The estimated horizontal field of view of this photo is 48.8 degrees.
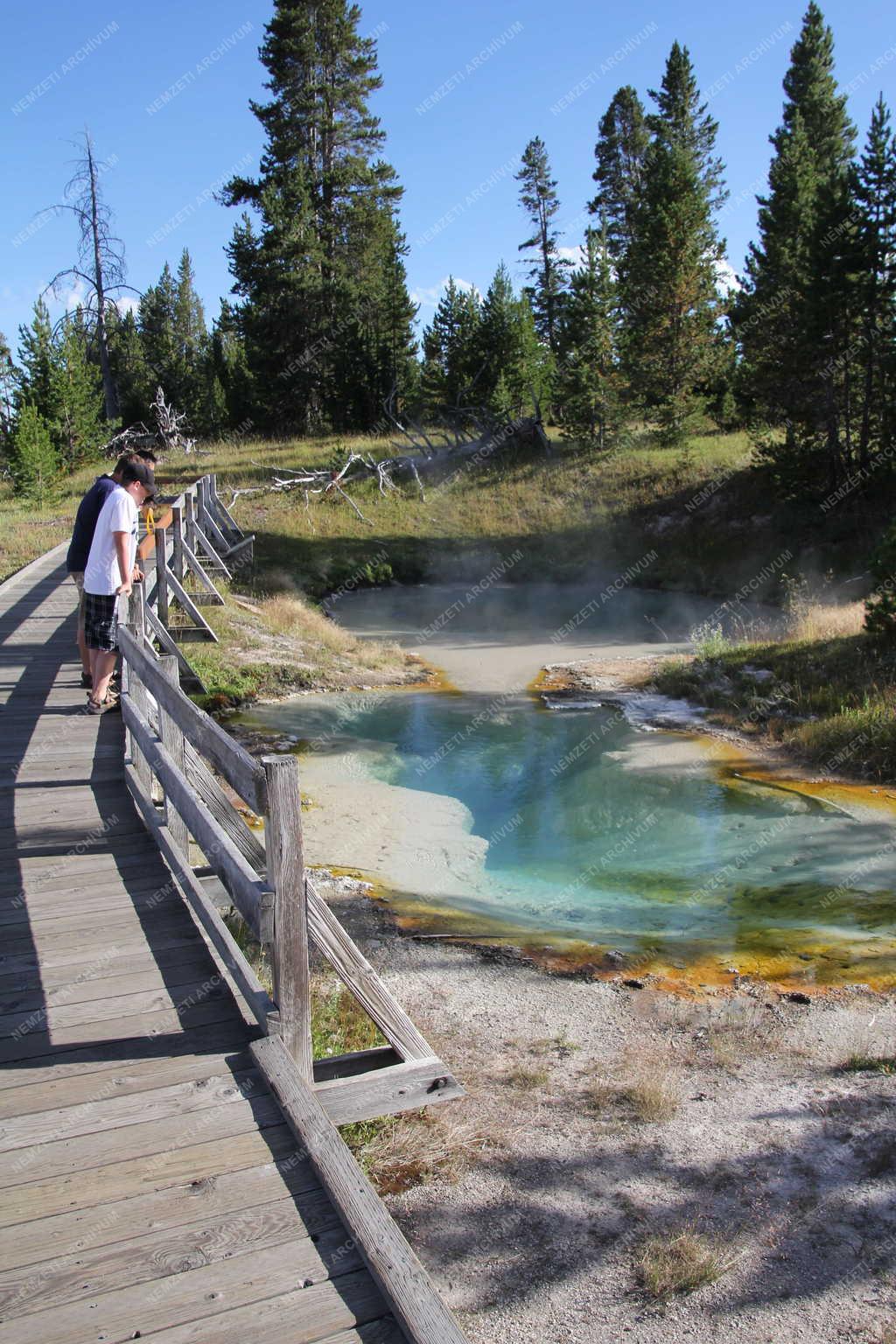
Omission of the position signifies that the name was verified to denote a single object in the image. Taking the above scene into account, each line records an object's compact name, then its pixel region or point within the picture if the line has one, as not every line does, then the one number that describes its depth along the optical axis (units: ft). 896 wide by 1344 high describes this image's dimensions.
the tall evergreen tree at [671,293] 100.01
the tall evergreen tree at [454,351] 116.47
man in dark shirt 24.06
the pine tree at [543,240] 158.51
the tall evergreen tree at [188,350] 166.50
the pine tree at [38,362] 105.60
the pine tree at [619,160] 155.12
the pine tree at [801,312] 75.15
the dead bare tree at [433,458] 98.32
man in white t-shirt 23.21
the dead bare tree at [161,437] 119.66
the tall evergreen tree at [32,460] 86.84
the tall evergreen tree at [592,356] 101.24
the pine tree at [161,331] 174.60
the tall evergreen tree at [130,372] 171.01
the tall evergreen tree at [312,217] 118.11
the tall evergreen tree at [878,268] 71.92
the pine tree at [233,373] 141.28
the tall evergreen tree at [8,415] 102.95
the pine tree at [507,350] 113.39
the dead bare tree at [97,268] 112.78
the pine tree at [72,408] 105.09
